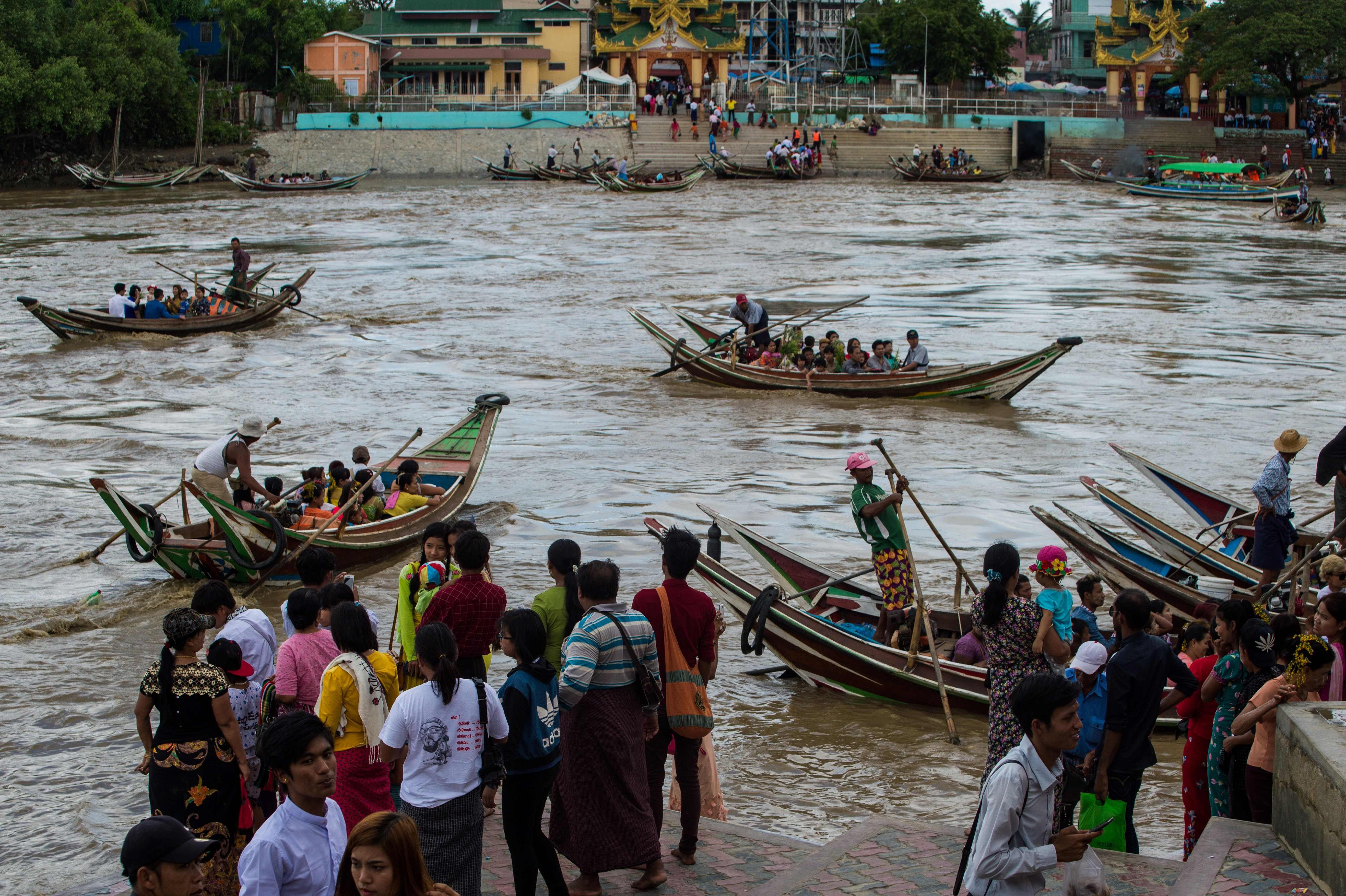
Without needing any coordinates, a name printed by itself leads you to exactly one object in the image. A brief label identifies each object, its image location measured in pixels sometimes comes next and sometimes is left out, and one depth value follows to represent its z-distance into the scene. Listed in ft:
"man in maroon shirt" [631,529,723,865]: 30.14
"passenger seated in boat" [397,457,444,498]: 66.03
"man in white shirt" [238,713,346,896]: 20.53
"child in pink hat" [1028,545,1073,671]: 32.58
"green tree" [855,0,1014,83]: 352.08
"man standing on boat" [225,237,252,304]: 130.21
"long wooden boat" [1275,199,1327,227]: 221.25
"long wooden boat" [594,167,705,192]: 265.54
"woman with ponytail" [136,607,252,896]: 26.68
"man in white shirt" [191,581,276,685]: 30.12
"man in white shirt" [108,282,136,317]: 121.49
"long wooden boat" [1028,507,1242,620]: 48.80
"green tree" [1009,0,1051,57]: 583.58
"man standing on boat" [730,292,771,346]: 106.32
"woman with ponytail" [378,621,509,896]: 25.44
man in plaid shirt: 31.04
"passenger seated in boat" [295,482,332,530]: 62.03
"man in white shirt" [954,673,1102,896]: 20.89
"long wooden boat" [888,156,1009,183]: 290.76
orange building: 353.51
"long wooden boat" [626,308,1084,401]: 98.17
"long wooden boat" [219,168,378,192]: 271.69
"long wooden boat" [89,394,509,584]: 57.26
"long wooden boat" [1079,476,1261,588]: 53.62
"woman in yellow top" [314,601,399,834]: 26.86
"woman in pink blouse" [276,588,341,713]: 28.66
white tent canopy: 329.11
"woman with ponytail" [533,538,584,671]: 30.68
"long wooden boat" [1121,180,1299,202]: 256.93
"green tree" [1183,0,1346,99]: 290.35
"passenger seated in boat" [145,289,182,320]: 122.72
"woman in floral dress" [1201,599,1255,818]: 29.66
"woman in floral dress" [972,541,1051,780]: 31.48
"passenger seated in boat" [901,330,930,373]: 99.96
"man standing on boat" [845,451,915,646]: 45.68
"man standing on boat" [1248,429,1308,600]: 50.55
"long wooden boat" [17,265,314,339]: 118.21
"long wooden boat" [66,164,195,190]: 278.26
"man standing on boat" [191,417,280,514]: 58.70
